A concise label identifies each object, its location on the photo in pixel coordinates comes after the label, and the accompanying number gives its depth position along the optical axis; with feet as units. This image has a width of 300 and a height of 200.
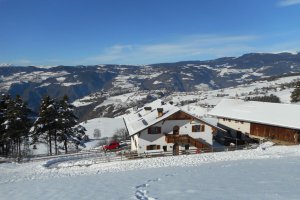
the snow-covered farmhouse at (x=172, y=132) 110.90
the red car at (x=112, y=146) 135.71
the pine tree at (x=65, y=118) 132.08
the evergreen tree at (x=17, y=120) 122.48
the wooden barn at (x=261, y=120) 118.23
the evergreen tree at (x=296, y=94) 221.94
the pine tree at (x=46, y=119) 129.27
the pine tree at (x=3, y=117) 124.61
